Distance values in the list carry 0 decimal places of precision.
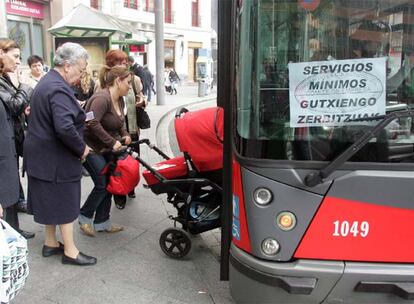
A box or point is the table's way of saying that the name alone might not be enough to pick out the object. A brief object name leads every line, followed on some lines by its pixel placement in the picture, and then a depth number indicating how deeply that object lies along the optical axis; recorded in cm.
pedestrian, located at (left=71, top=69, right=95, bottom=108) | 557
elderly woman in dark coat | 318
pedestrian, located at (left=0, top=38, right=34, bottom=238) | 372
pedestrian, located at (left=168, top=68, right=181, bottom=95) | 2416
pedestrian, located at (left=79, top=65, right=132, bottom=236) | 391
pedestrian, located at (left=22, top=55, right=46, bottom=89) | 573
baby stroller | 335
